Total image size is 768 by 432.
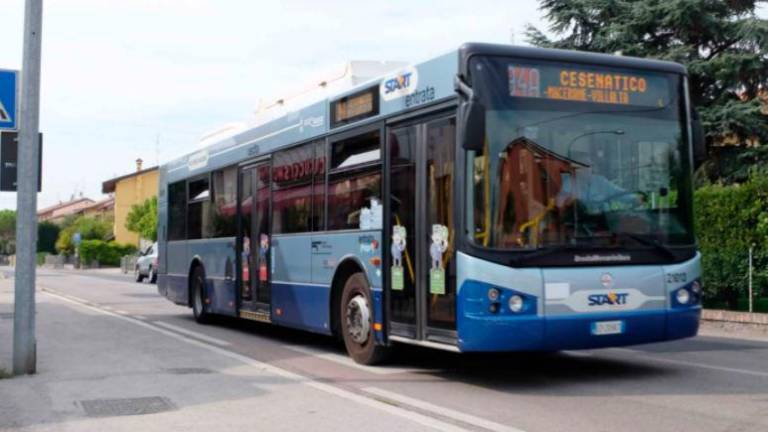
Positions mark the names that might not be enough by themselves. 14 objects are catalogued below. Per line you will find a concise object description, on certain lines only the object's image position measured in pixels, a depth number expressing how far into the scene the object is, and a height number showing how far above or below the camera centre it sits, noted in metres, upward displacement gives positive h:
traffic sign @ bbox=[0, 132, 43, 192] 10.41 +1.30
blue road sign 10.44 +1.94
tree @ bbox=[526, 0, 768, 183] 22.19 +5.49
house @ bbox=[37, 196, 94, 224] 147.57 +12.11
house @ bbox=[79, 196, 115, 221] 119.74 +9.26
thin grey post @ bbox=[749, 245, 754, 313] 16.50 -0.16
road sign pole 10.38 +1.04
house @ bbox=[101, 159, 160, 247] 94.44 +8.67
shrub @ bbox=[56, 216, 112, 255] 95.26 +4.75
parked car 42.31 +0.54
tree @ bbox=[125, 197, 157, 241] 68.38 +4.40
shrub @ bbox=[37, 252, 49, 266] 102.75 +2.35
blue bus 8.64 +0.68
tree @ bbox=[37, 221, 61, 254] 120.25 +5.47
